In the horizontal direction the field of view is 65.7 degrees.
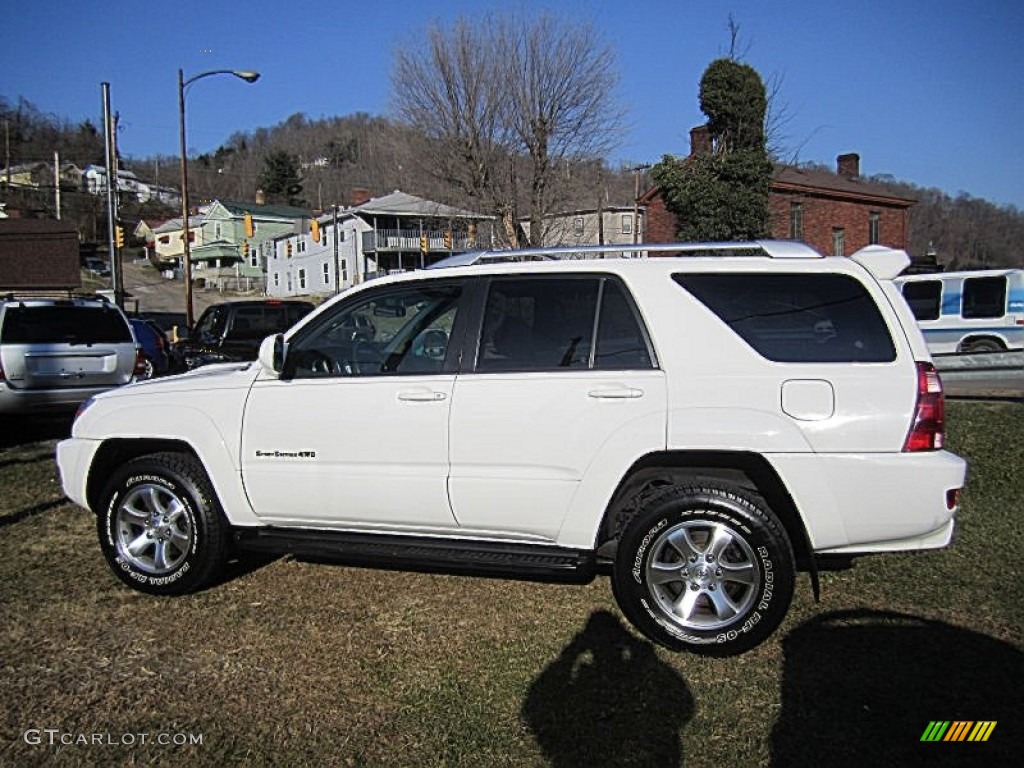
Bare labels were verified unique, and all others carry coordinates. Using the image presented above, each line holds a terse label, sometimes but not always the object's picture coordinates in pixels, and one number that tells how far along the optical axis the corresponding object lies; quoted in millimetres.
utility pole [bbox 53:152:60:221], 52844
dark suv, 12383
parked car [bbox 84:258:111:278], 69125
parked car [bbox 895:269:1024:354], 15539
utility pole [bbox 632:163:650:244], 27375
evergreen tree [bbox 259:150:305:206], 83500
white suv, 3623
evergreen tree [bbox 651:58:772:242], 20797
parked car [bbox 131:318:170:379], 12125
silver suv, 8383
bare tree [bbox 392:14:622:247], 19500
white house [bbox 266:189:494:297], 48875
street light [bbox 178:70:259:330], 23047
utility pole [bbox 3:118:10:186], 52681
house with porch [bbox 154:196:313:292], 68062
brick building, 28828
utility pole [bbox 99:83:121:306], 23109
